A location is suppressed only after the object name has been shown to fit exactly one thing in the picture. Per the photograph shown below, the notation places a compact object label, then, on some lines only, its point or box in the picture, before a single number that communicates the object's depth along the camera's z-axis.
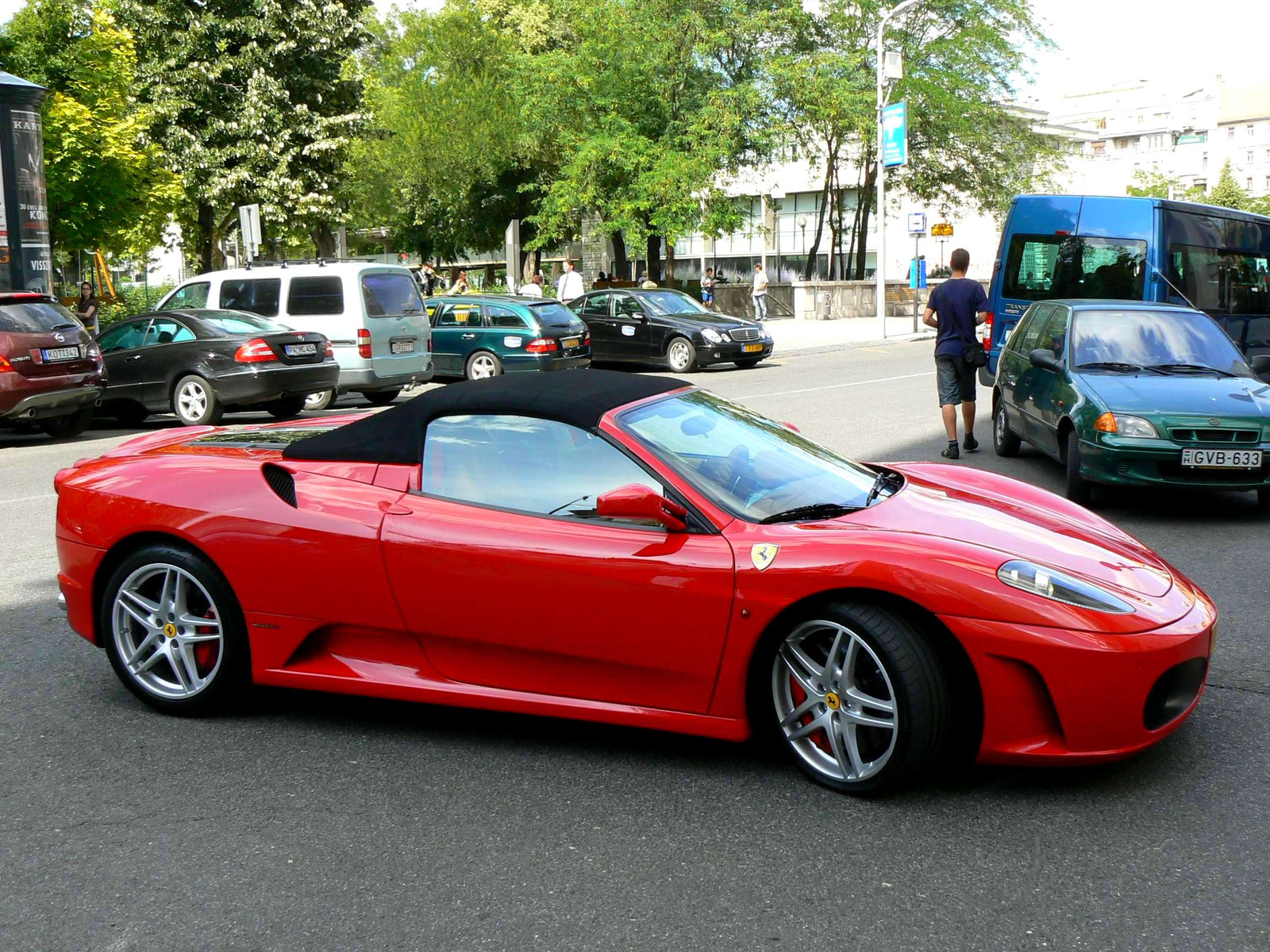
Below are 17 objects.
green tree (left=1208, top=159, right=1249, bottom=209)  94.45
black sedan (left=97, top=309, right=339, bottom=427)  14.88
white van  16.47
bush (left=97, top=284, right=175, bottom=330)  30.75
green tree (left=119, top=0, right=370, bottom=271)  33.03
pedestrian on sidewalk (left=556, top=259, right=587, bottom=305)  27.38
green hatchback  8.08
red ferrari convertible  3.67
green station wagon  19.66
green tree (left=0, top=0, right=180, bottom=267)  24.91
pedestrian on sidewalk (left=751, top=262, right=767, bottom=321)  37.22
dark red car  13.38
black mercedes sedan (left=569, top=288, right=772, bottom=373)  22.48
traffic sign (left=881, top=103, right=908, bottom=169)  30.09
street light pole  31.20
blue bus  14.64
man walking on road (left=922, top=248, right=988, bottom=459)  10.73
